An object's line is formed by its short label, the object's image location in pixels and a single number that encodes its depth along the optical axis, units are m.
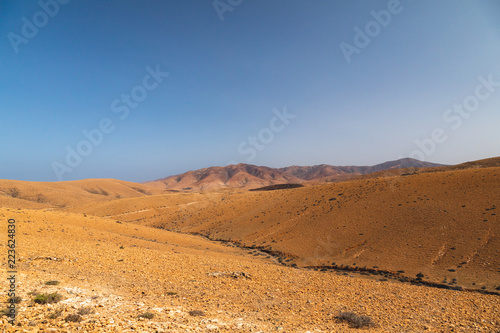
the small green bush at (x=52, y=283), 8.23
